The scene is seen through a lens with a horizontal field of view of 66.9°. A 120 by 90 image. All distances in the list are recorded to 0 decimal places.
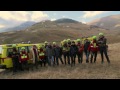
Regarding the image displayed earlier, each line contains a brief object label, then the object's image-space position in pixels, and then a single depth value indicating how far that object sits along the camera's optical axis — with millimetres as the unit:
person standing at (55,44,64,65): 6513
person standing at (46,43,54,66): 6377
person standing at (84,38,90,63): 6259
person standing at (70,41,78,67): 6020
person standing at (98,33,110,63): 5655
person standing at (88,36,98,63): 5843
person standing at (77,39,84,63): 6254
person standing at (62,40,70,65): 6236
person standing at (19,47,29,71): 5964
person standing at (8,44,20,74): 5875
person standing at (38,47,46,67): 6489
